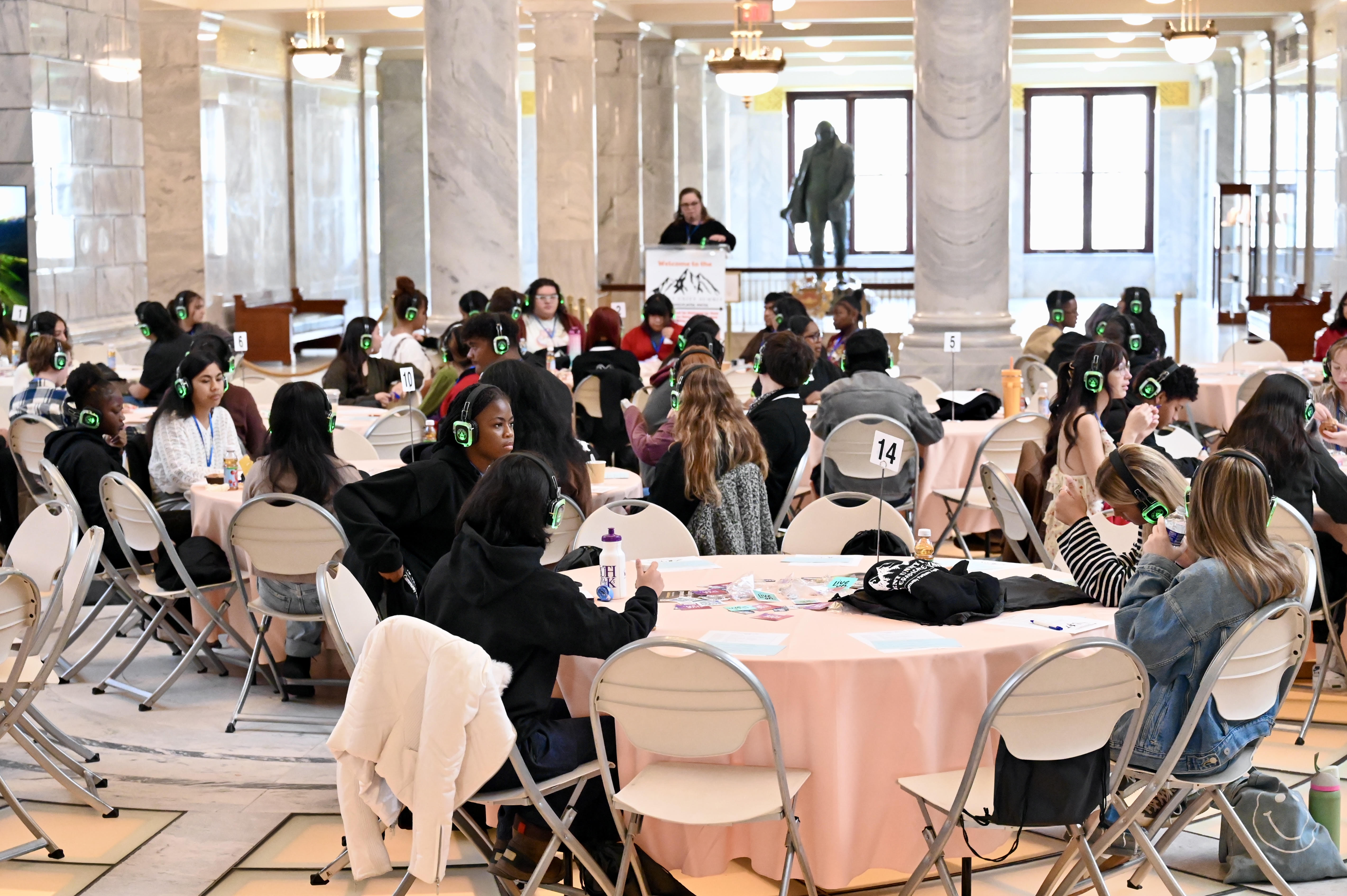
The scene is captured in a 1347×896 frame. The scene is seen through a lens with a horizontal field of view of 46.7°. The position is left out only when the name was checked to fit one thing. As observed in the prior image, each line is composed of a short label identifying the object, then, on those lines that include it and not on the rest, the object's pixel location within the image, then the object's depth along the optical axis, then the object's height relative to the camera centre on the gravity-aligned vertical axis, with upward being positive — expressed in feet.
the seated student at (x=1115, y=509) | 13.42 -1.79
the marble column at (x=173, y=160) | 59.41 +6.48
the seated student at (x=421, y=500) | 15.67 -1.74
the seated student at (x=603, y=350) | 31.27 -0.47
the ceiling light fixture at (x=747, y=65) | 53.67 +8.98
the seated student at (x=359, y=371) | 31.53 -0.87
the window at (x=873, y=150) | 97.55 +11.02
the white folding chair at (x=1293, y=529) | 16.37 -2.19
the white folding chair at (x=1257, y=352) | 37.86 -0.71
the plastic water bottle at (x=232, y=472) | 20.90 -1.92
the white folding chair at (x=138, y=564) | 18.92 -2.84
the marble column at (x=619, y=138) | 64.44 +7.86
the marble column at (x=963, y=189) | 36.14 +3.17
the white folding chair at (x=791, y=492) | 21.56 -2.31
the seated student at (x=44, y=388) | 27.61 -1.03
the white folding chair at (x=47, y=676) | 14.70 -3.52
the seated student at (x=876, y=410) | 24.20 -1.32
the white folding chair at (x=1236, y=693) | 11.45 -2.80
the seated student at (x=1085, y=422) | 19.17 -1.22
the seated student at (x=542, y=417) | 17.03 -0.99
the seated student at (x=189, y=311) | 40.86 +0.49
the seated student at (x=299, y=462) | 18.17 -1.56
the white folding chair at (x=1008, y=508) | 18.24 -2.21
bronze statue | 79.36 +7.21
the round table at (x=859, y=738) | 12.18 -3.25
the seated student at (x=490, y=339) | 24.00 -0.18
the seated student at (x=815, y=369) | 29.43 -0.83
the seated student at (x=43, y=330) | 32.14 +0.00
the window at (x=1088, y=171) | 97.96 +9.64
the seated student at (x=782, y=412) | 21.65 -1.22
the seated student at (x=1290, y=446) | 17.92 -1.44
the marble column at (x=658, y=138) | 69.56 +8.42
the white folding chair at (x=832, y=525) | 17.44 -2.24
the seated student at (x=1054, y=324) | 37.06 -0.01
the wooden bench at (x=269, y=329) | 62.44 +0.00
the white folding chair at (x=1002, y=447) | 24.72 -1.99
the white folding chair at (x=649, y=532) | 17.17 -2.26
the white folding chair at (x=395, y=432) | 26.14 -1.76
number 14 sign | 16.35 -1.34
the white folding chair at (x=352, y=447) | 23.59 -1.79
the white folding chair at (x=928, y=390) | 30.94 -1.32
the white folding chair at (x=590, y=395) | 31.55 -1.38
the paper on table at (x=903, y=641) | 12.55 -2.58
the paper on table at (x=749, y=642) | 12.49 -2.59
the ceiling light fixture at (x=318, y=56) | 55.42 +9.70
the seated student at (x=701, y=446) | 18.30 -1.42
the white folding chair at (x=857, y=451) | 23.76 -1.92
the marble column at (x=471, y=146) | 38.04 +4.46
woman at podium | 45.75 +2.94
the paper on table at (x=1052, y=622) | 13.21 -2.55
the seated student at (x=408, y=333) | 34.68 -0.11
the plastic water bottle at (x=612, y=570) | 14.10 -2.20
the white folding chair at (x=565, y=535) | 18.15 -2.45
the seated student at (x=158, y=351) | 30.35 -0.45
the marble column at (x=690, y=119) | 77.46 +10.42
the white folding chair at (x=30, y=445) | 25.70 -1.91
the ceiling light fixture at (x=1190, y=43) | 55.42 +9.97
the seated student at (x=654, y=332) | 35.70 -0.12
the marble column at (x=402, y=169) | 79.15 +8.08
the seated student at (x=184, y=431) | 21.76 -1.43
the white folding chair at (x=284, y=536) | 17.33 -2.32
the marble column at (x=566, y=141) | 54.34 +6.54
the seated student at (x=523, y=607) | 11.90 -2.14
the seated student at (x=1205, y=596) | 11.57 -2.06
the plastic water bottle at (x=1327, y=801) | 13.87 -4.26
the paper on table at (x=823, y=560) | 16.20 -2.45
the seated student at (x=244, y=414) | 24.25 -1.33
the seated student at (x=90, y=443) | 21.48 -1.58
